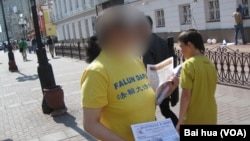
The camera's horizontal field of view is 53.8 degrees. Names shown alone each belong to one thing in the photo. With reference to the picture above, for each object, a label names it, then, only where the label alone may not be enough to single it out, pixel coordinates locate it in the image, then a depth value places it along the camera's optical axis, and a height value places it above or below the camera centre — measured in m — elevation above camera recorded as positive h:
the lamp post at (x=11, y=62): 13.55 -0.60
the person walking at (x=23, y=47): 18.56 +0.25
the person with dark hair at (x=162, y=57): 2.93 -0.22
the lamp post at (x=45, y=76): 5.30 -0.61
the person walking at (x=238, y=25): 11.62 +0.34
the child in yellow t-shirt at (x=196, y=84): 2.25 -0.44
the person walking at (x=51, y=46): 18.53 +0.13
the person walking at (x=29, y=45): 26.63 +0.52
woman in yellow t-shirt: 1.48 -0.23
